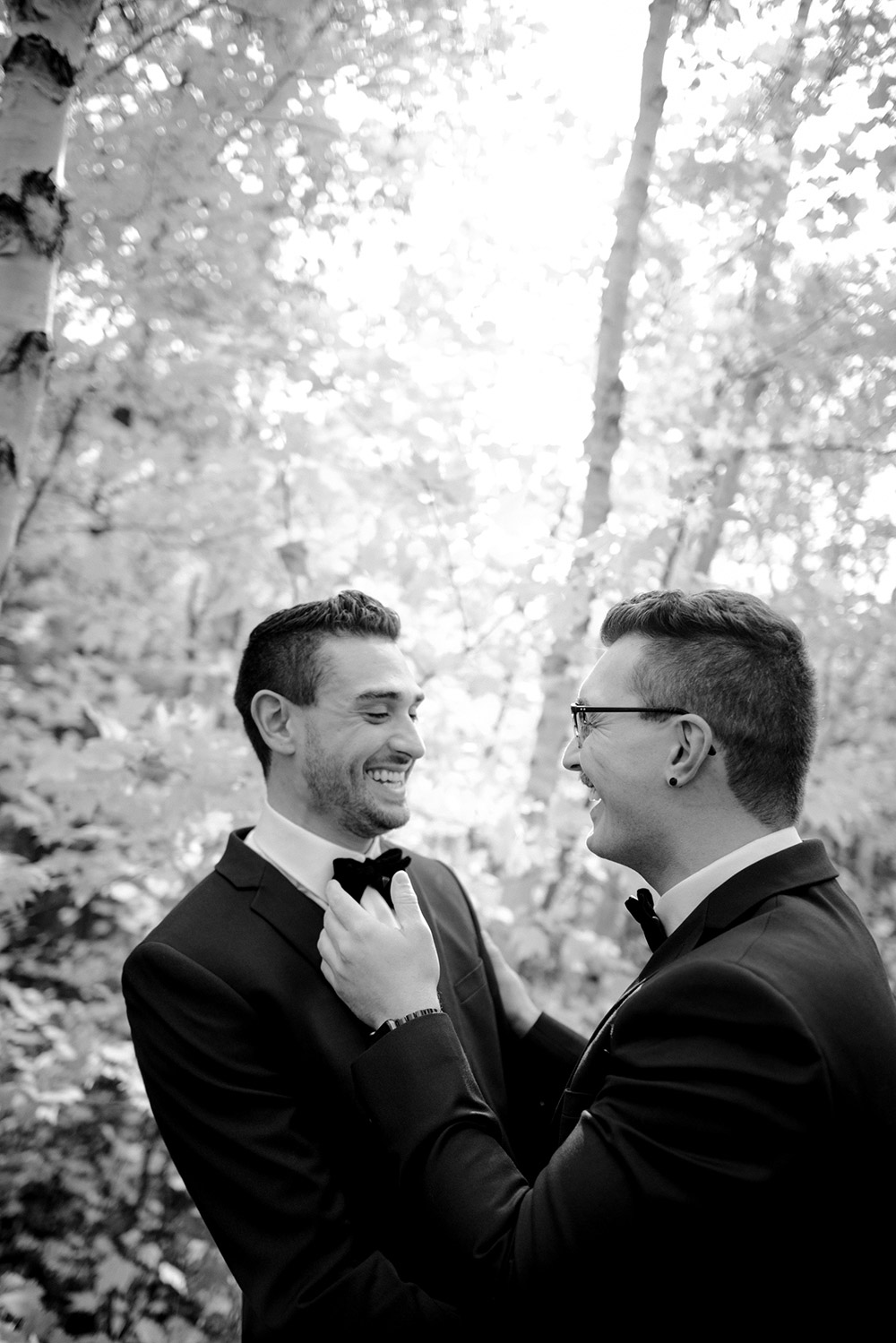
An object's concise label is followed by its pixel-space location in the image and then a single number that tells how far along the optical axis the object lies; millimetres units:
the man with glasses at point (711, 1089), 1436
